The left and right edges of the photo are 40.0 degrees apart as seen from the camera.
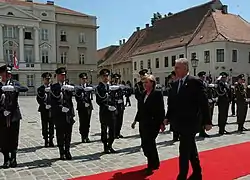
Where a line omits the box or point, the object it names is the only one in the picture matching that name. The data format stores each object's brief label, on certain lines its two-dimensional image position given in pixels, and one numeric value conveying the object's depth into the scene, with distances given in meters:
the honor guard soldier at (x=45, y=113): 9.06
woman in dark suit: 6.17
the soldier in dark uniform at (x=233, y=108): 16.49
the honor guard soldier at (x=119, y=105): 9.29
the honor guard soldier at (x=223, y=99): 10.65
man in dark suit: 5.08
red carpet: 5.88
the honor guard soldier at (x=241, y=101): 11.24
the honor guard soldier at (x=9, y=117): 6.71
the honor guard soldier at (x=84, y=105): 9.69
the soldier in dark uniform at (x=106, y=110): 7.77
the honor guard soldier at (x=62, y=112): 7.27
